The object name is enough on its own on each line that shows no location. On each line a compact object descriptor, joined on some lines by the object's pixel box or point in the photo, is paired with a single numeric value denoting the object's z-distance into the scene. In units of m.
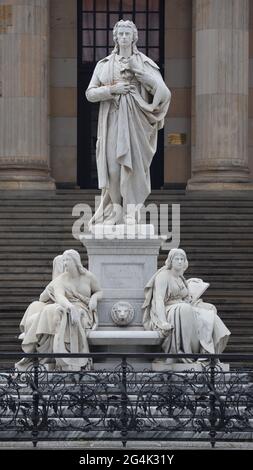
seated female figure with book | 22.77
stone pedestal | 23.23
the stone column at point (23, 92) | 44.34
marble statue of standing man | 23.47
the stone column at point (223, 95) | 44.28
